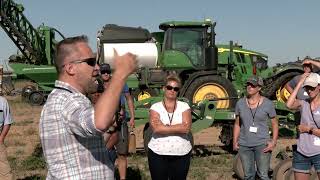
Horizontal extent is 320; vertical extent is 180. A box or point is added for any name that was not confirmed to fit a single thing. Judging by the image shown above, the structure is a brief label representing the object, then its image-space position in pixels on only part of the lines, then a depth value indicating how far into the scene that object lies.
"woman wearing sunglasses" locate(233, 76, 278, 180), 5.78
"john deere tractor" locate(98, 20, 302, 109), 13.27
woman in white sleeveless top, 5.19
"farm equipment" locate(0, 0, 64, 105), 21.09
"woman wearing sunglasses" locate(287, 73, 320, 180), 5.18
